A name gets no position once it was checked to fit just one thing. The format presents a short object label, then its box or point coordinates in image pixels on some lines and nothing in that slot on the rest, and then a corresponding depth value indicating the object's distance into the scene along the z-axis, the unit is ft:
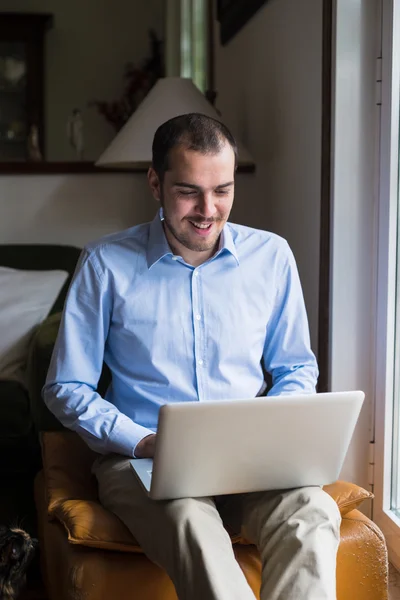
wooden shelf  10.43
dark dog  5.45
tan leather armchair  5.07
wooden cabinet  19.13
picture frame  9.34
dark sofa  7.63
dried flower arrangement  17.95
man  5.52
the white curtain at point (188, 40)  13.09
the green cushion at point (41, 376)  7.00
